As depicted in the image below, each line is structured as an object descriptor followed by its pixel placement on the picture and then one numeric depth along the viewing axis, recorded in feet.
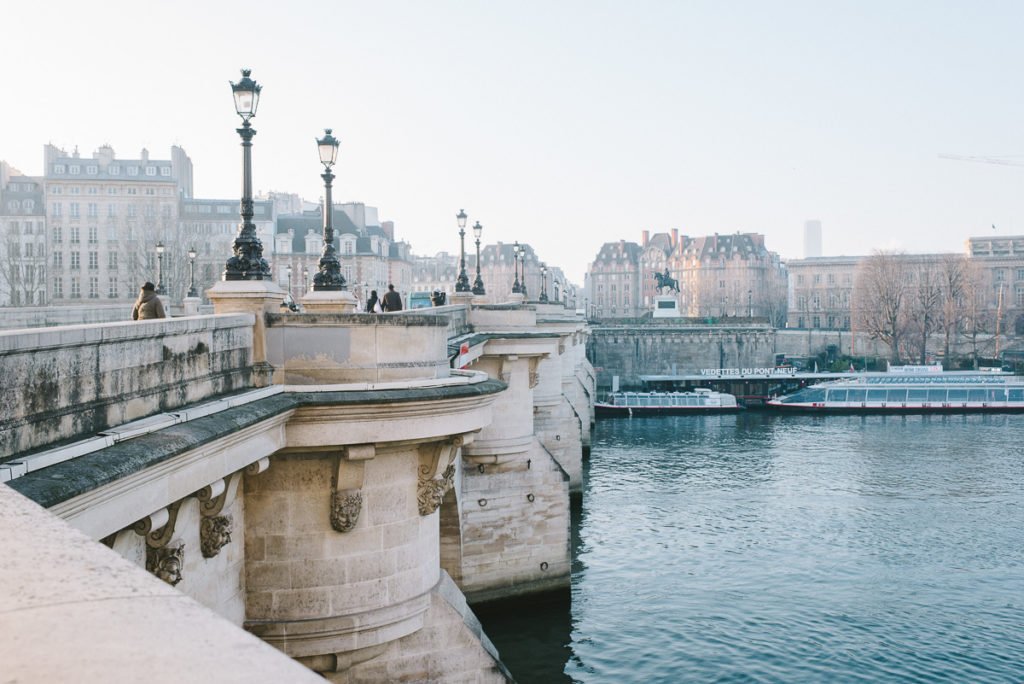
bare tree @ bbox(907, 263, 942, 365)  317.22
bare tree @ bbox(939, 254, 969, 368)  316.87
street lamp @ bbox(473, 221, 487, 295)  118.21
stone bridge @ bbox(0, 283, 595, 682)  8.18
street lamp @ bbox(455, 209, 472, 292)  97.86
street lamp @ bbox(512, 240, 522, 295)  139.35
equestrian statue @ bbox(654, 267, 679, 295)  343.50
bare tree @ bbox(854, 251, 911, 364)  321.11
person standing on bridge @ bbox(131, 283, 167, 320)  39.73
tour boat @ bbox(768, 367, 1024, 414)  236.22
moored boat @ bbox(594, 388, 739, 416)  237.04
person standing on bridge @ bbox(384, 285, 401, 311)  71.51
